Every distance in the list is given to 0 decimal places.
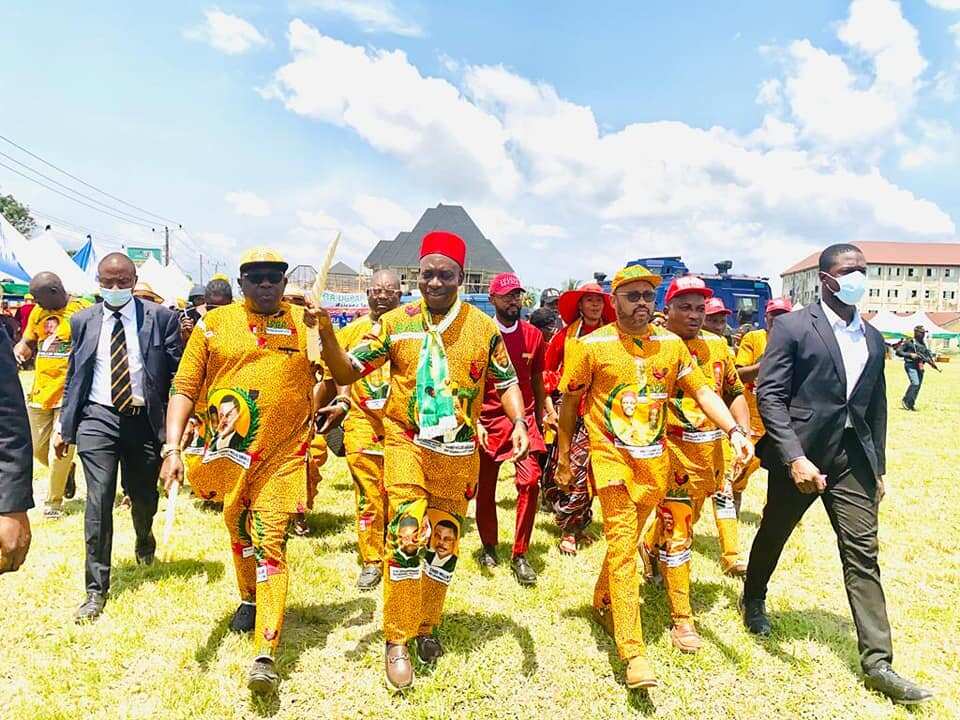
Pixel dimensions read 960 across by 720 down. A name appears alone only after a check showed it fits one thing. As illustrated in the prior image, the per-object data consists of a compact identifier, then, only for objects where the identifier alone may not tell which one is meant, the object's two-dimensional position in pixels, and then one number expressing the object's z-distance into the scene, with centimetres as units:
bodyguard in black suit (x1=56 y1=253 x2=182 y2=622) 420
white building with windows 9100
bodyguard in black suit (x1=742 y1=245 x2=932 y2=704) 347
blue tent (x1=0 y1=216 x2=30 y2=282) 1528
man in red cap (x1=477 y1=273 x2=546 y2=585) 488
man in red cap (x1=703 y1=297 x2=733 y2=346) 567
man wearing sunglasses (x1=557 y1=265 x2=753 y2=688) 345
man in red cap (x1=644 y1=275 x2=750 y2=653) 391
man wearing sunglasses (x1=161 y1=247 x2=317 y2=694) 339
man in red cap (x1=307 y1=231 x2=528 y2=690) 336
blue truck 1588
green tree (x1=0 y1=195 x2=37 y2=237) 5403
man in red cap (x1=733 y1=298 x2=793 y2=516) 576
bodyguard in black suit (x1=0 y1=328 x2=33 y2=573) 211
